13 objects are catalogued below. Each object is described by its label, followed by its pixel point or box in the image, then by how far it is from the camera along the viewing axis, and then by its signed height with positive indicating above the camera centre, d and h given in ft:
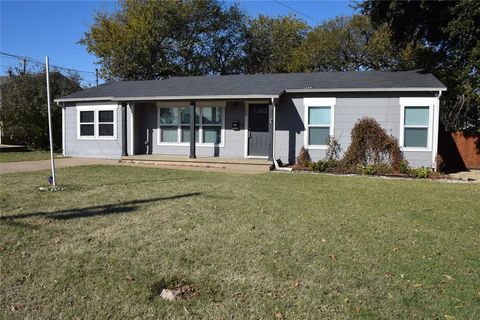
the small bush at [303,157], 49.23 -2.45
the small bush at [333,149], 49.85 -1.44
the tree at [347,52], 98.17 +20.15
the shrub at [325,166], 46.68 -3.23
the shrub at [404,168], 44.40 -3.21
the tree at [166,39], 106.73 +25.59
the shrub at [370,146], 47.42 -1.01
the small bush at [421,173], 42.68 -3.54
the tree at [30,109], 74.56 +4.28
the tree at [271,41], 117.50 +26.65
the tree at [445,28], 48.34 +14.07
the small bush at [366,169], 44.65 -3.42
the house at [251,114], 47.32 +2.72
